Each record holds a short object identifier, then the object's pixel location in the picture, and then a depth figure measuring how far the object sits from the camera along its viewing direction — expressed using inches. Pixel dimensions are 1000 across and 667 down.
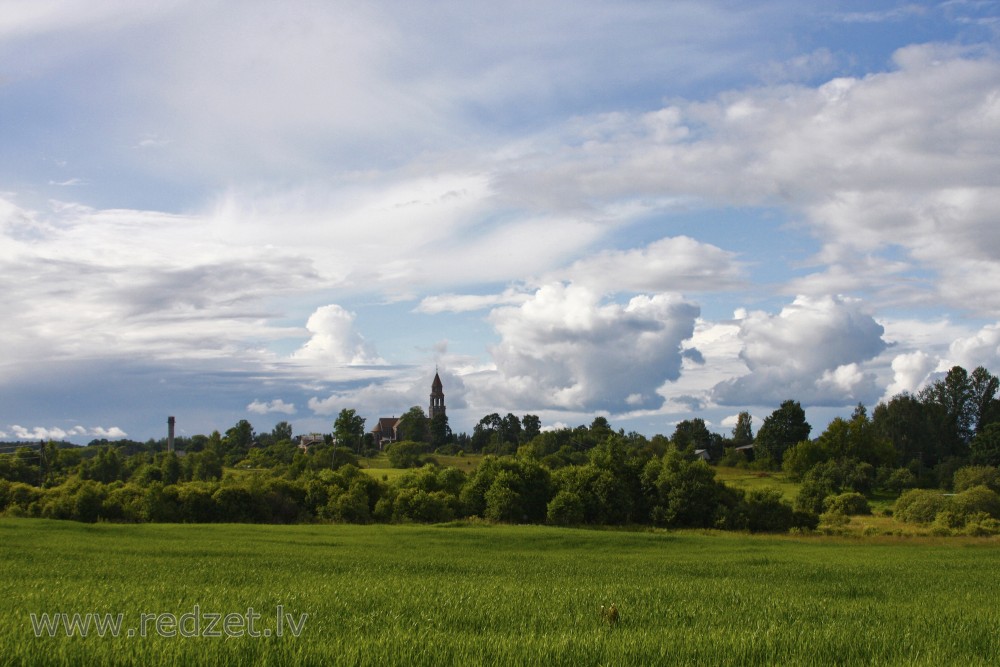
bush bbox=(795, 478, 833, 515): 3937.0
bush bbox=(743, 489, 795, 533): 2933.1
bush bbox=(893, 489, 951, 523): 3282.5
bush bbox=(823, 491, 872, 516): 3769.7
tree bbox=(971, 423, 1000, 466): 4985.2
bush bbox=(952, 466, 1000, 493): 4109.3
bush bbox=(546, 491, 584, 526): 2952.8
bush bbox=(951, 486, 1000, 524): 3061.0
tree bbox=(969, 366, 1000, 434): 6451.8
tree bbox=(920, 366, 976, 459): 6328.7
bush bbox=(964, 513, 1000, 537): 2795.3
